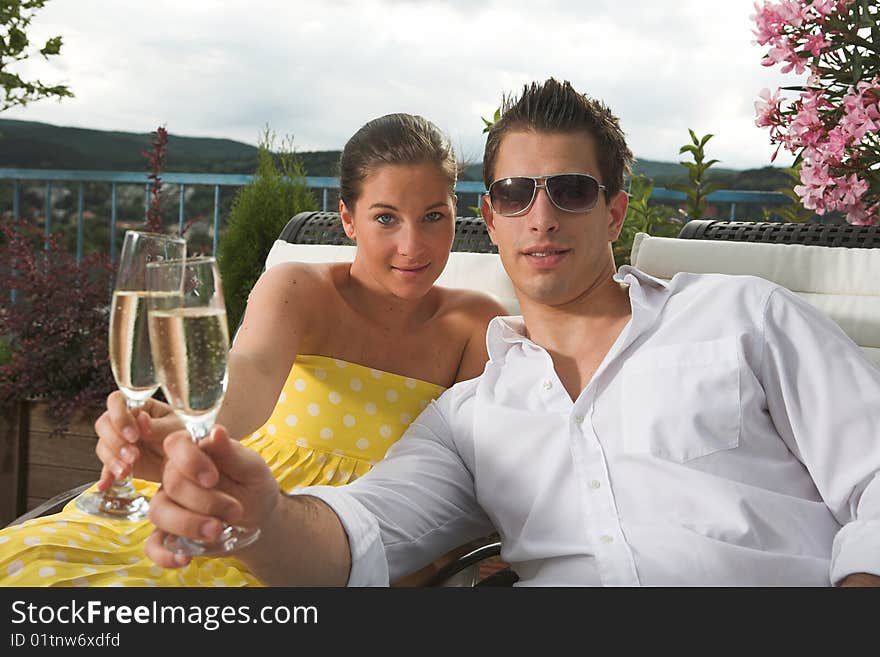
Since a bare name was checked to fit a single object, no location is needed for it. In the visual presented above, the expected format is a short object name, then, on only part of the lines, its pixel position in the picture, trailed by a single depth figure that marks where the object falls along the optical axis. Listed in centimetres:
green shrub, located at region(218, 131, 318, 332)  437
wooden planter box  410
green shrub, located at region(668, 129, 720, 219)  376
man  160
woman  213
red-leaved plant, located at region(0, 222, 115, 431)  411
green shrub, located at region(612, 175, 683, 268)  346
